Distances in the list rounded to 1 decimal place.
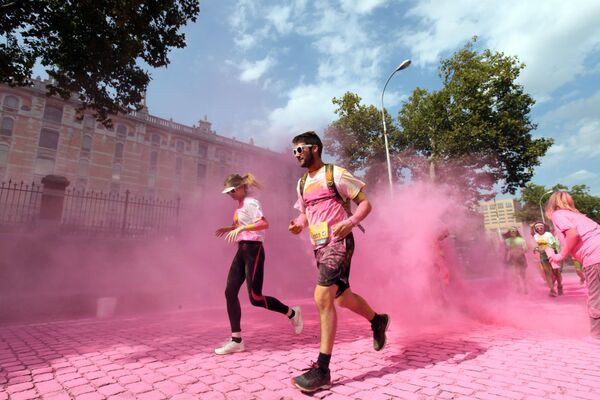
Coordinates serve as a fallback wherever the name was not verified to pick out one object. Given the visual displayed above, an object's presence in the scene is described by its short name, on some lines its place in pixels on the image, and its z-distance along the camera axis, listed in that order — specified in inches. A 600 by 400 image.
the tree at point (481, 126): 738.4
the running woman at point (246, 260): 133.3
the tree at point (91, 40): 288.5
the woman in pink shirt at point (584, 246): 140.7
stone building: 1190.3
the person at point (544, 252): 323.3
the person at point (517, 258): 362.3
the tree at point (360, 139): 887.1
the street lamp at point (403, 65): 588.4
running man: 93.2
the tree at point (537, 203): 1785.2
